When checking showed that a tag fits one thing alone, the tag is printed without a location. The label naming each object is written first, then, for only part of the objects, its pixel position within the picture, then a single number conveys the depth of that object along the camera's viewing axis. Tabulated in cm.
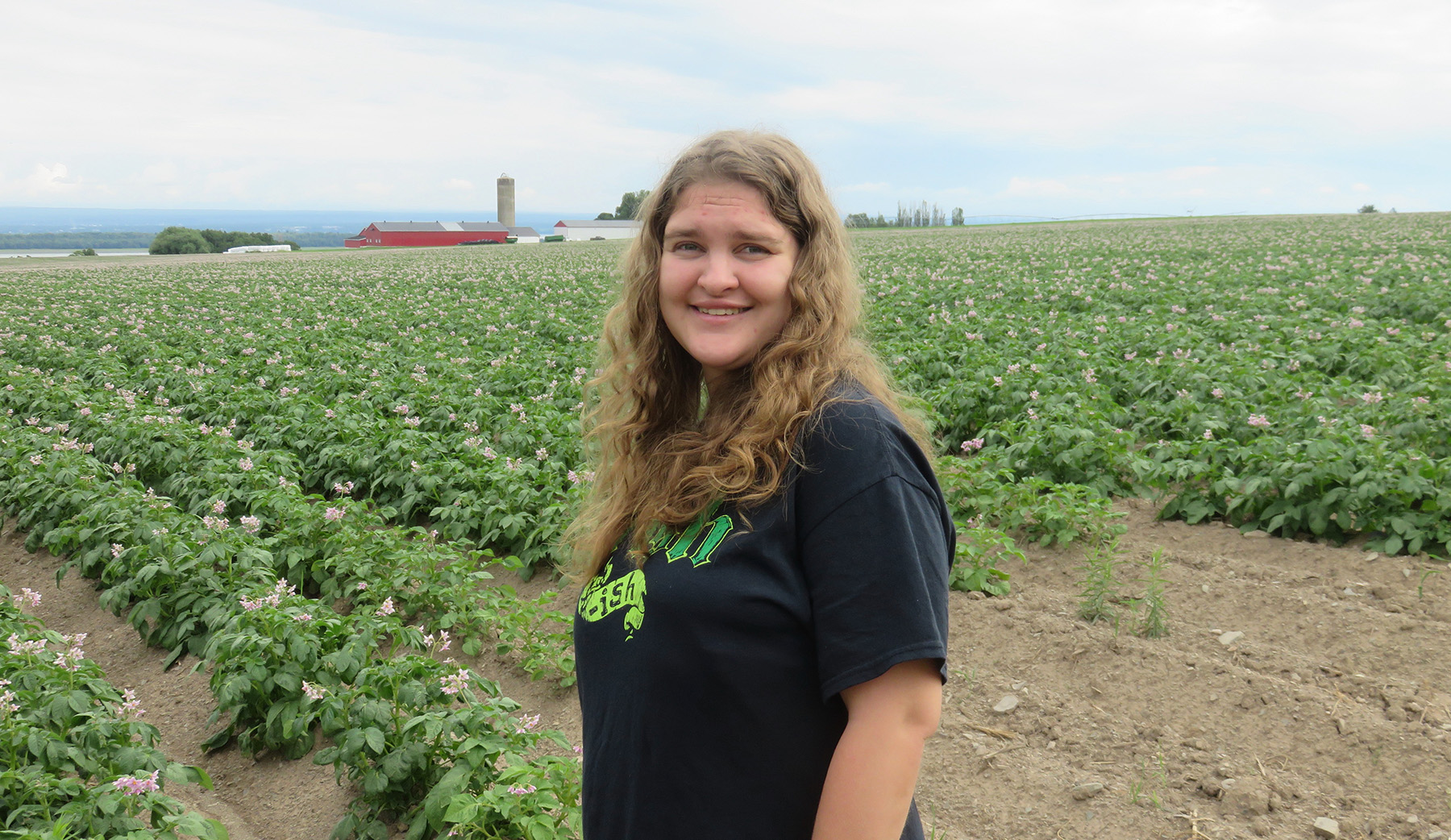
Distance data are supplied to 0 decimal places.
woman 131
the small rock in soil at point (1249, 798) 308
